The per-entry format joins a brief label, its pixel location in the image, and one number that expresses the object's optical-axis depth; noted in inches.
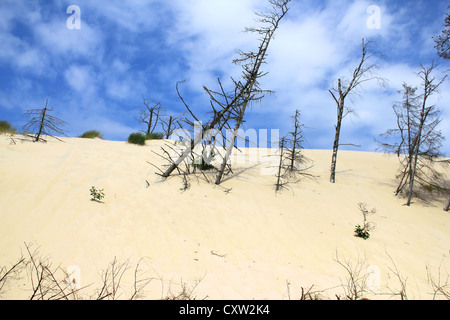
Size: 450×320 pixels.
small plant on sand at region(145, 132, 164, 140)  726.3
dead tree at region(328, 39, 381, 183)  471.1
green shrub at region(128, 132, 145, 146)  573.6
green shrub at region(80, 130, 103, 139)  650.9
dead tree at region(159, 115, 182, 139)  931.7
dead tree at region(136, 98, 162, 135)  959.6
